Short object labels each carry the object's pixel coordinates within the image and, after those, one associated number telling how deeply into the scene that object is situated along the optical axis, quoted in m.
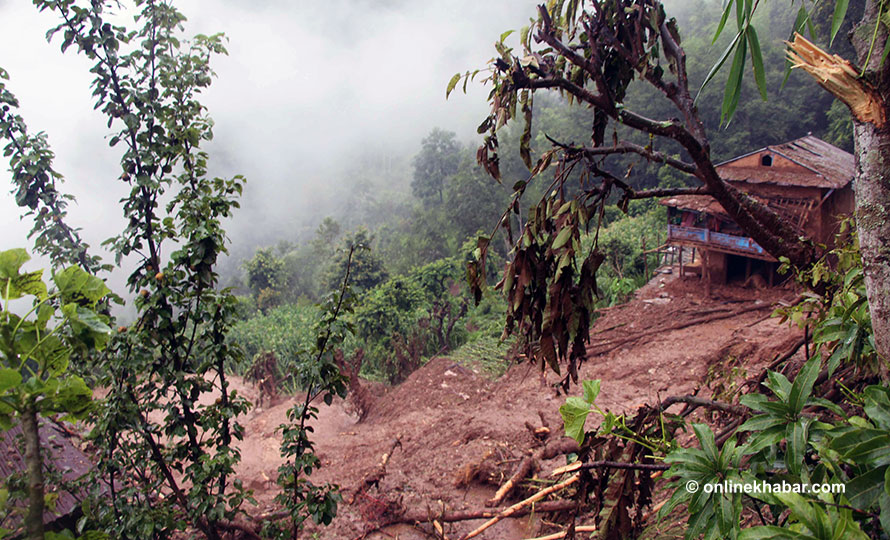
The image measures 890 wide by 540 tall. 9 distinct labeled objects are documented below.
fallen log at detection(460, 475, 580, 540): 2.28
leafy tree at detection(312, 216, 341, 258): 24.05
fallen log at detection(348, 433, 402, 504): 3.43
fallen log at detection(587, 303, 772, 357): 6.33
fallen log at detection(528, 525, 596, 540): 2.36
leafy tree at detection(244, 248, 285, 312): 19.20
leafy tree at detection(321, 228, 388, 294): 15.69
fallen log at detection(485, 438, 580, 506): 3.09
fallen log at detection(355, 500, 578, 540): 2.65
